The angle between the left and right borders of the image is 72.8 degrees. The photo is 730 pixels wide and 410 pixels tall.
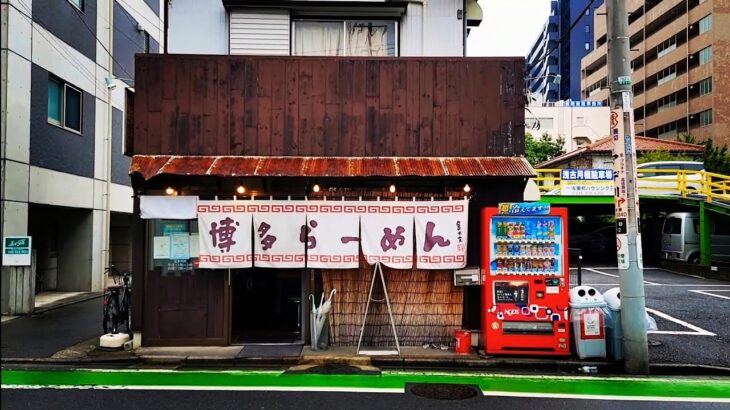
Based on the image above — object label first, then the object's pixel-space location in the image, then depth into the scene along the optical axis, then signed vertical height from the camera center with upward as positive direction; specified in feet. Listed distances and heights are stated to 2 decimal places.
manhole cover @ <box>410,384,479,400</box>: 21.57 -7.12
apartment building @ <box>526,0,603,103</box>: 289.33 +114.31
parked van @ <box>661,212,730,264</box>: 69.41 -1.03
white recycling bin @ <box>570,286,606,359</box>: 26.76 -5.23
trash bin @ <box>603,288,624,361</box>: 26.43 -5.29
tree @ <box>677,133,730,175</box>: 108.58 +15.83
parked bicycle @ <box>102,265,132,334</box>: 31.96 -4.89
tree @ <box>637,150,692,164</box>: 109.09 +17.00
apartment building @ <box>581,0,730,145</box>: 143.64 +54.48
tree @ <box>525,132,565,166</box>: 155.43 +26.22
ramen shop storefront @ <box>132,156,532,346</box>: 28.78 -0.30
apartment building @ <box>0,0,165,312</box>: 43.06 +10.69
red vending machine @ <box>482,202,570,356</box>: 27.20 -2.61
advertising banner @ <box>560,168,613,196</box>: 76.48 +7.80
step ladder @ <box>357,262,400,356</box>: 28.09 -4.93
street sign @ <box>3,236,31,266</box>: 40.65 -1.36
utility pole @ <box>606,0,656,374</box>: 25.30 +1.91
